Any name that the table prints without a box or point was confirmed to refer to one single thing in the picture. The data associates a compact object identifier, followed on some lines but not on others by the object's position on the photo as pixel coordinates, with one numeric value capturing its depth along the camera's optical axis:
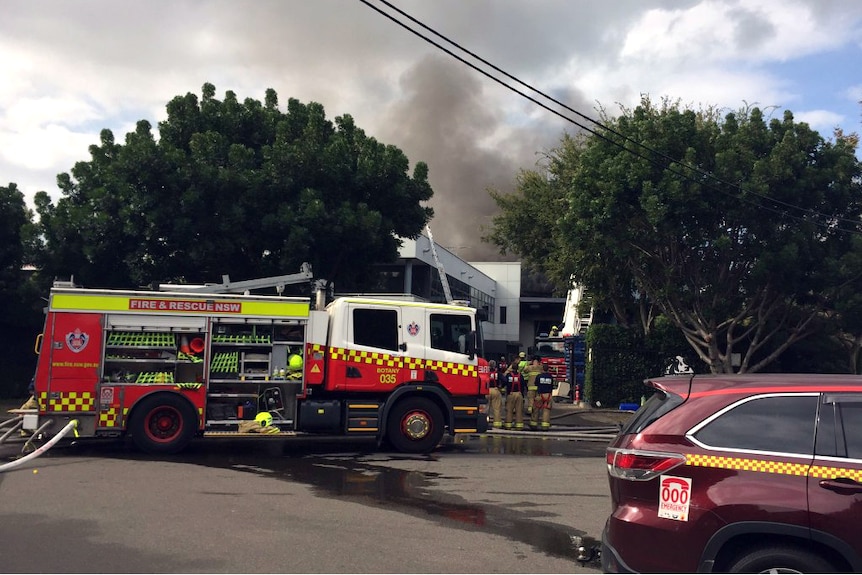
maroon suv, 3.87
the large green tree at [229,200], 17.09
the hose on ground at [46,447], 9.31
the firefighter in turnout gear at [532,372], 16.66
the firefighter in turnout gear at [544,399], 16.36
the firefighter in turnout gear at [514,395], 16.31
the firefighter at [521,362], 16.91
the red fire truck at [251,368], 11.15
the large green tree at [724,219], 17.69
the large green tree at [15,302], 19.66
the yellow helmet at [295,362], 11.99
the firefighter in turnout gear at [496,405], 16.56
